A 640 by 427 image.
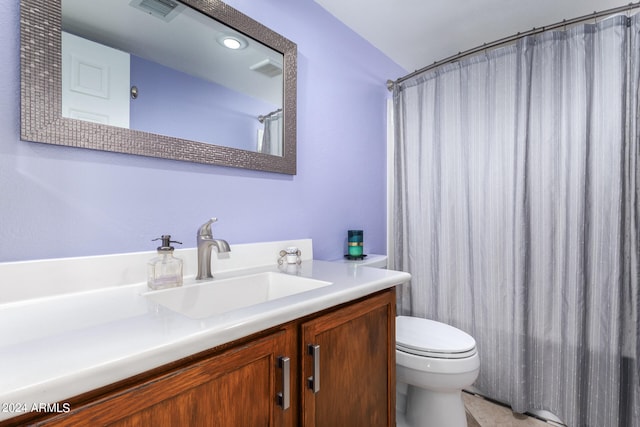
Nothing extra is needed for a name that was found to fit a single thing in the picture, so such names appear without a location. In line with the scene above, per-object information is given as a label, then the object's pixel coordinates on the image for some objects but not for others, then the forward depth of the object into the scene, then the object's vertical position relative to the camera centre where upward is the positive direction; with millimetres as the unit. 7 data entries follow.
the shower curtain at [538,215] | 1366 -7
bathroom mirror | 826 +449
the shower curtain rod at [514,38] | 1362 +926
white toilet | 1303 -686
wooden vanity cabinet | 488 -356
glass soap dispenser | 910 -175
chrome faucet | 1027 -124
